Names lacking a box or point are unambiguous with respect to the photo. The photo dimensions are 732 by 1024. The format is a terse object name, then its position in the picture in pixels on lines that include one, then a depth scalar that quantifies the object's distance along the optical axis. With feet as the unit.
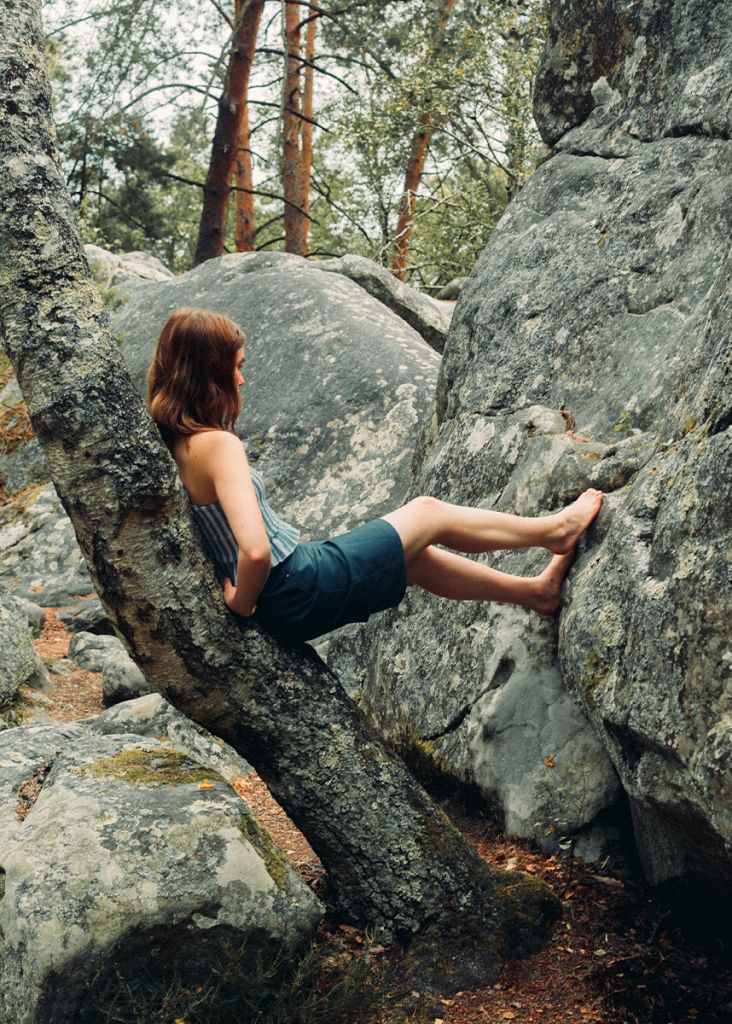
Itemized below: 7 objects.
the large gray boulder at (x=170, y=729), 20.07
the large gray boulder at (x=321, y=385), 28.07
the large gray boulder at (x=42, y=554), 31.17
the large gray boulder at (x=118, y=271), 41.62
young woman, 13.04
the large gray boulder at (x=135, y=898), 11.71
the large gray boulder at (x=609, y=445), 11.01
